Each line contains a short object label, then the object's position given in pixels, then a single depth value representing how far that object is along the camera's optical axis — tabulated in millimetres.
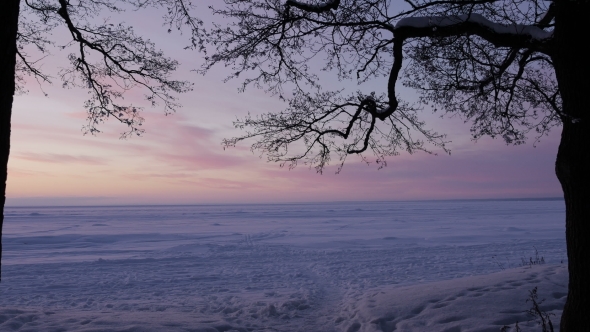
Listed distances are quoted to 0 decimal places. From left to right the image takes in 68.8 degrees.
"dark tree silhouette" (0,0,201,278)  6491
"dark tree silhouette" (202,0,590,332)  4324
